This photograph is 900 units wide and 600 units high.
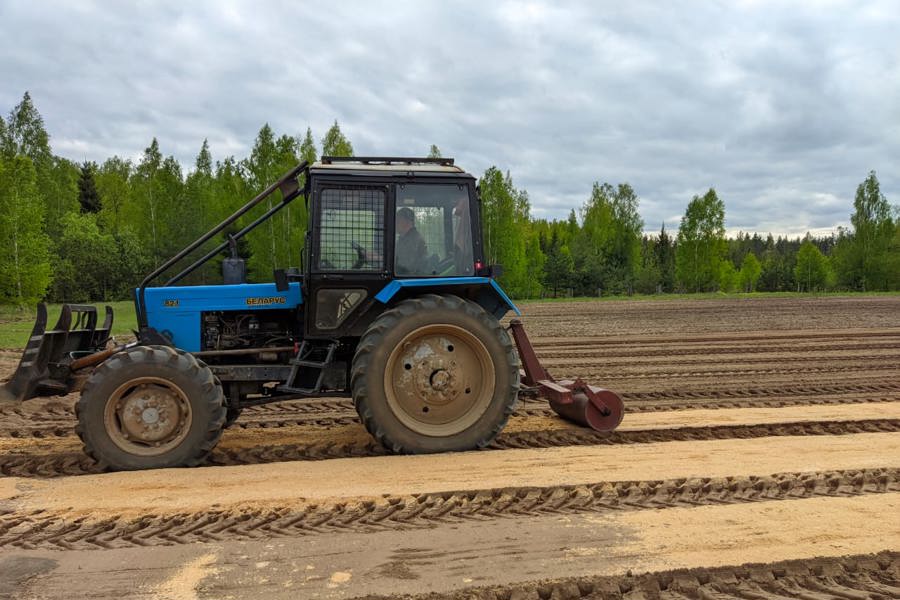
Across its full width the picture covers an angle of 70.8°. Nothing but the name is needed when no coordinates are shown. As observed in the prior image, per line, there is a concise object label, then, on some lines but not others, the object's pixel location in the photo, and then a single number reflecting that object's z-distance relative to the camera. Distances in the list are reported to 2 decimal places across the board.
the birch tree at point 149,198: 36.75
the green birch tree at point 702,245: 50.41
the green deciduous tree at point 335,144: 35.16
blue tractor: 5.55
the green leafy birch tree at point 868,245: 55.38
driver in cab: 5.75
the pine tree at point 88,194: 52.25
